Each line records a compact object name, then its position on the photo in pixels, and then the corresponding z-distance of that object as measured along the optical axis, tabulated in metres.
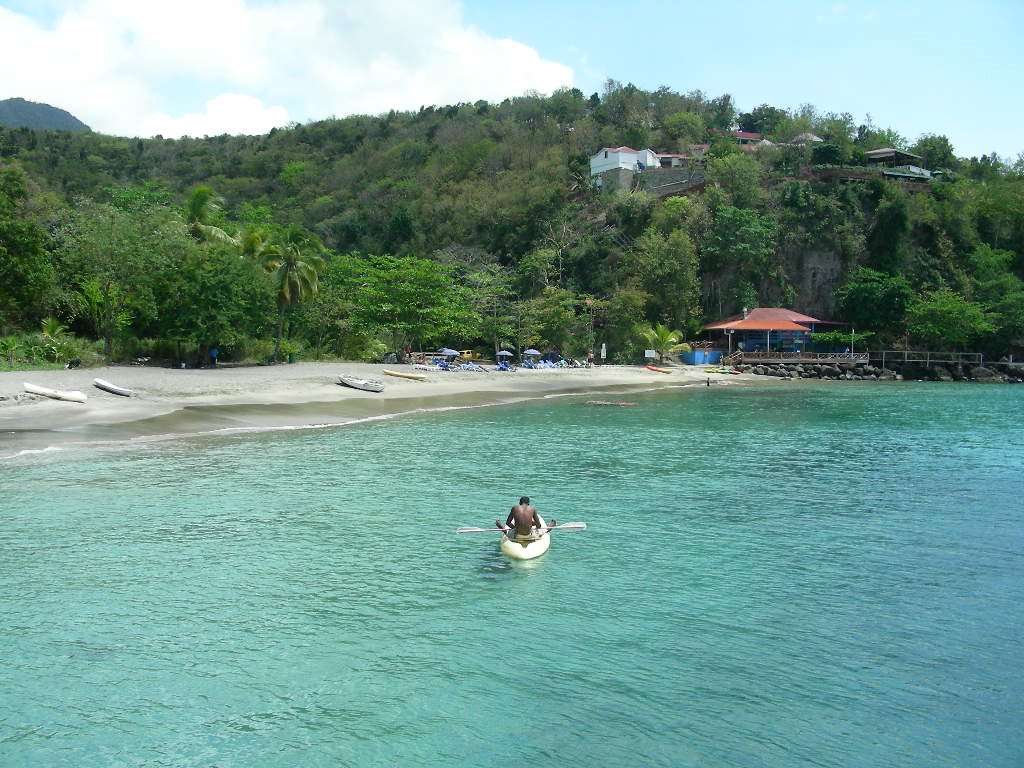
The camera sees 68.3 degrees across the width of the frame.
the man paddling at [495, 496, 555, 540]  13.80
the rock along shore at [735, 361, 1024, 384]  63.69
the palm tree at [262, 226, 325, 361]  44.75
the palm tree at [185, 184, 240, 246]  49.32
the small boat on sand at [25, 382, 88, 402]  27.80
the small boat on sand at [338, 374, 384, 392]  39.19
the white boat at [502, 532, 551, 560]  13.59
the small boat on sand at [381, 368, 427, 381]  44.28
